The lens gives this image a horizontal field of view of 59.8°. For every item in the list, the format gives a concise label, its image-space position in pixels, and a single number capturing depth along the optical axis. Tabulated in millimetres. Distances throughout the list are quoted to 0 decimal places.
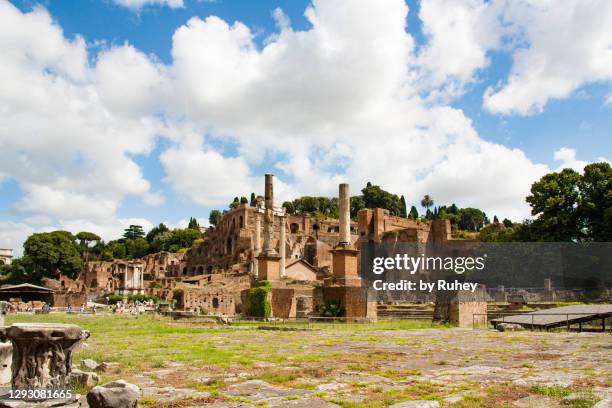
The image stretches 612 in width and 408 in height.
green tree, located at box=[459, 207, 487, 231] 146500
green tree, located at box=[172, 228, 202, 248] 134875
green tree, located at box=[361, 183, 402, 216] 140125
